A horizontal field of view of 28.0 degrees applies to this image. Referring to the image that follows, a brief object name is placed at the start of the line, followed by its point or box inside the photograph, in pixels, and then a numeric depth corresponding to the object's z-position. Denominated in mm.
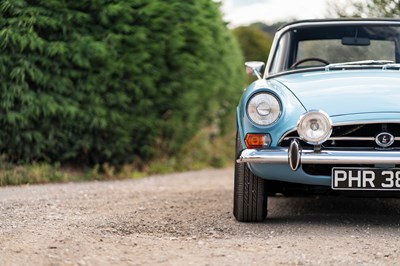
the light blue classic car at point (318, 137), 4742
